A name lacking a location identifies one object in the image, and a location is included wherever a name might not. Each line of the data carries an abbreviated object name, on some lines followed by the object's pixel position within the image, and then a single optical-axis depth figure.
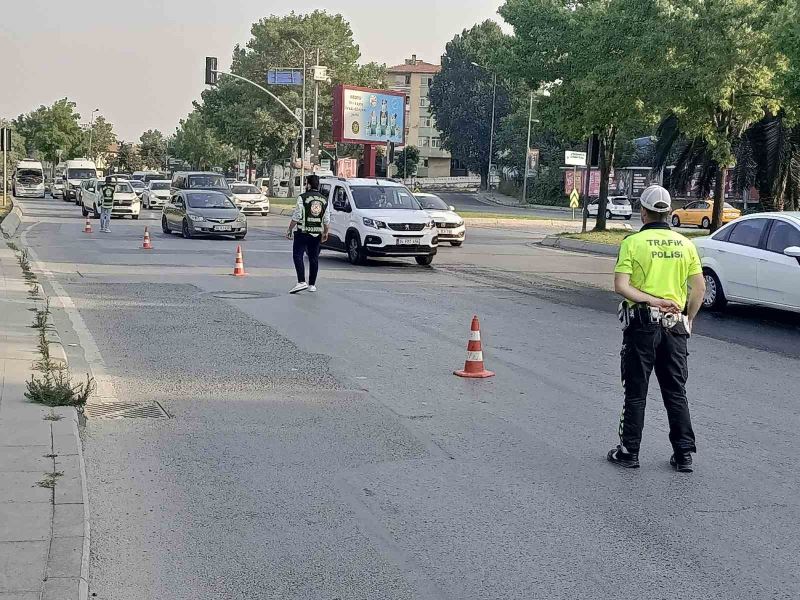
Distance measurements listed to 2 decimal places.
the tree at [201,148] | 119.44
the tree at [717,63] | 26.62
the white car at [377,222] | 20.69
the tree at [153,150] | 170.00
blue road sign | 53.22
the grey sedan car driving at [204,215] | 28.33
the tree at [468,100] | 103.50
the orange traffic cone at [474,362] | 9.30
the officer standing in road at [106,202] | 30.27
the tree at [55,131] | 115.94
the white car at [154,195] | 51.72
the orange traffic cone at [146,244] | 24.62
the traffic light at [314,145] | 53.09
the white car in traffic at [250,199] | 48.62
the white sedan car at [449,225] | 28.59
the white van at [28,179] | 66.56
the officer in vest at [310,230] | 15.84
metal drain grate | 7.71
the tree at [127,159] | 153.00
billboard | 59.16
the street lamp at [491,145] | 92.50
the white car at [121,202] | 39.97
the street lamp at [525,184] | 73.00
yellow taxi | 50.47
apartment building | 136.75
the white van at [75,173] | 63.03
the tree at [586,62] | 29.25
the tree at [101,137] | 143.88
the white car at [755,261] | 13.57
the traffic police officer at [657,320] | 6.42
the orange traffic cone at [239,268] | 18.25
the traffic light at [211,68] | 41.19
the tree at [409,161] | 108.00
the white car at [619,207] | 59.61
